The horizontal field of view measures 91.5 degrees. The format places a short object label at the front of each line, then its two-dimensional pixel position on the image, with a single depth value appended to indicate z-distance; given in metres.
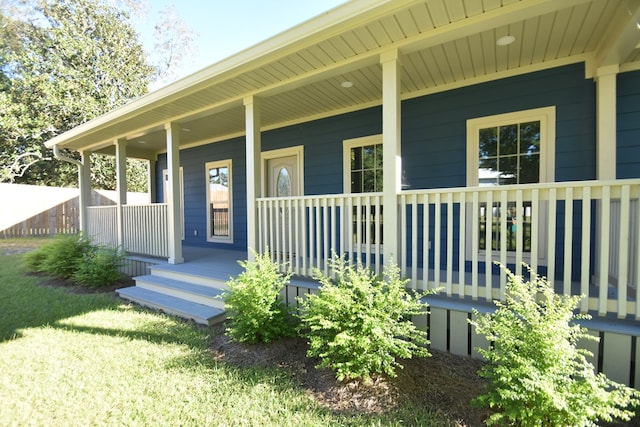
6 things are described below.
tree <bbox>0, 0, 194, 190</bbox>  12.70
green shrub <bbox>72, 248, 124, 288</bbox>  5.00
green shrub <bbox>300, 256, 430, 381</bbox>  2.14
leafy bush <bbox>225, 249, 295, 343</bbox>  2.78
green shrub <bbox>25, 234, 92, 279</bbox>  5.54
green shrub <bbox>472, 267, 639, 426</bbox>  1.52
